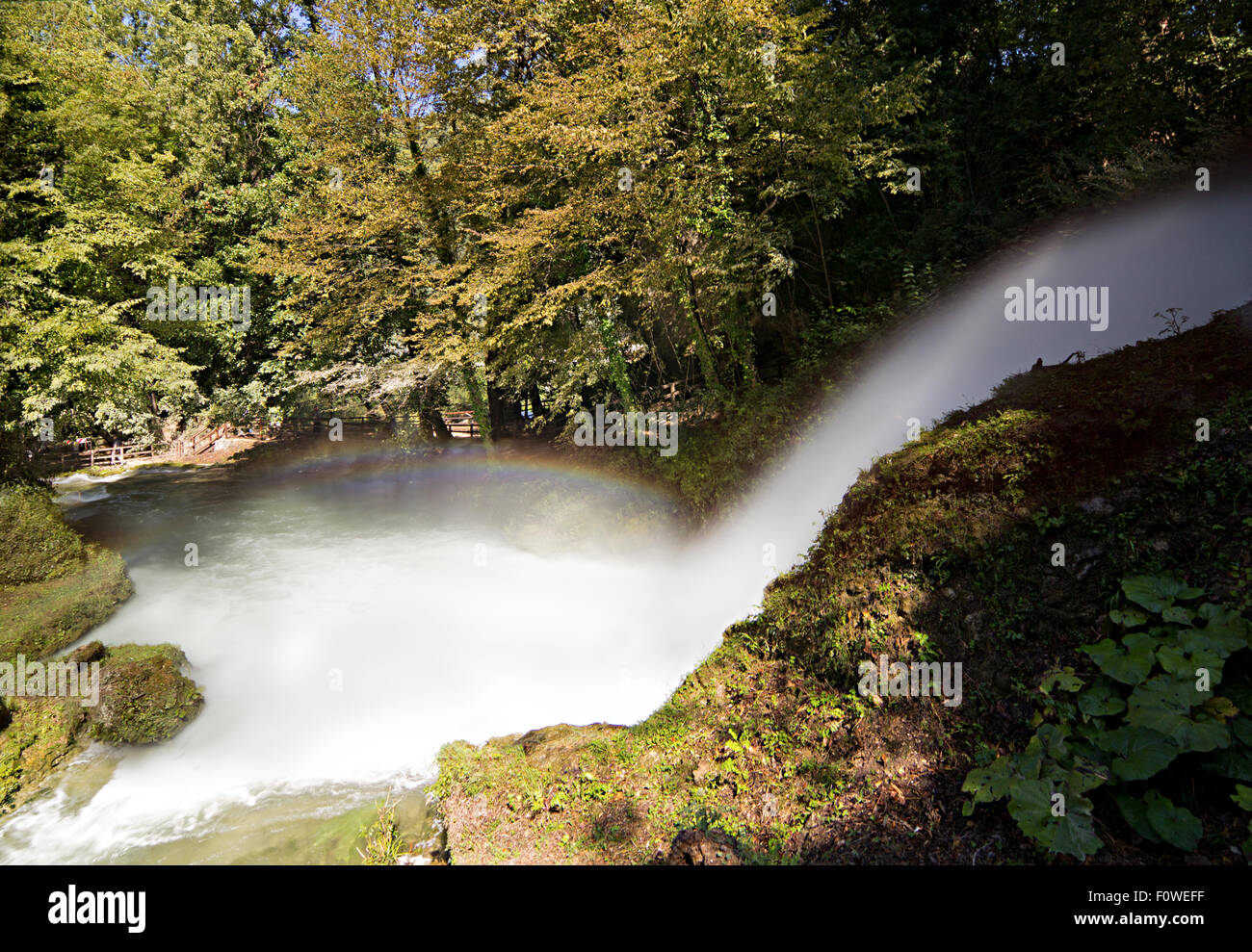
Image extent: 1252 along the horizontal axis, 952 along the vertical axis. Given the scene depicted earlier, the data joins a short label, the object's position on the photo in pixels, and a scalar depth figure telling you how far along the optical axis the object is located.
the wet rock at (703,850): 4.34
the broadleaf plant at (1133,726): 3.39
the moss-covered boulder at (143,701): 8.55
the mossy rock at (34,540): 10.70
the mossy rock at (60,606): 9.64
